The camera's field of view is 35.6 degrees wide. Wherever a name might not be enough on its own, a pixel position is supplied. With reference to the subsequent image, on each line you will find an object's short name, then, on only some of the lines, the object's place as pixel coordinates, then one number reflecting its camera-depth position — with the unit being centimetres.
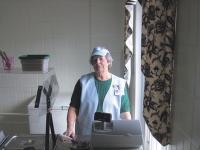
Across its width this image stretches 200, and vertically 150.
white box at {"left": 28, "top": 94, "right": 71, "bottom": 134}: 339
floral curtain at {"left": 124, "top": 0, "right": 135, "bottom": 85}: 289
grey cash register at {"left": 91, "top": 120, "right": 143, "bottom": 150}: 150
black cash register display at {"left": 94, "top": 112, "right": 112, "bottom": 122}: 155
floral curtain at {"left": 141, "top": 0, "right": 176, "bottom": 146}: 138
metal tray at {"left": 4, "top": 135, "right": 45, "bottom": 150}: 192
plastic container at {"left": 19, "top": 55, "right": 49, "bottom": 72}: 268
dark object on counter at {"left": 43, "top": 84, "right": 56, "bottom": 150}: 182
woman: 253
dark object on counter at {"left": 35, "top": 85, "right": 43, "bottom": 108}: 180
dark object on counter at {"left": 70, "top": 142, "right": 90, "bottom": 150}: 175
